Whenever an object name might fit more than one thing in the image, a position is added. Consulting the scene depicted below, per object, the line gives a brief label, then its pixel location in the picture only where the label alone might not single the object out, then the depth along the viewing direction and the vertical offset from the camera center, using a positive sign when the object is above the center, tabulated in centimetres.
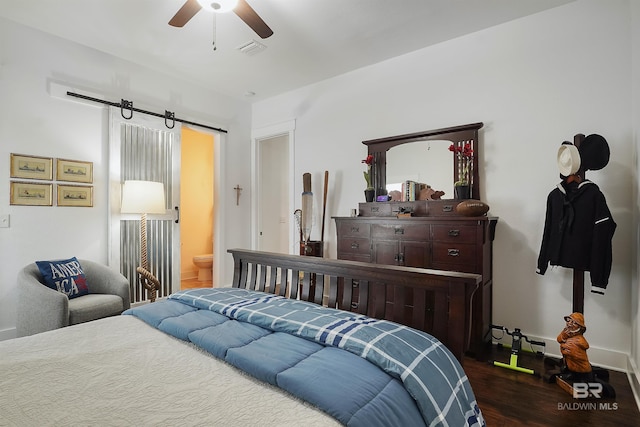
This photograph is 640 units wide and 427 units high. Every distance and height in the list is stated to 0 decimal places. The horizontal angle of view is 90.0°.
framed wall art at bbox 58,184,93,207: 319 +19
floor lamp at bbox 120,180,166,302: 337 +10
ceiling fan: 217 +142
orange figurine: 214 -88
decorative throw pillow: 270 -54
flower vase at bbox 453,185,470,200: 300 +22
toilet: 521 -85
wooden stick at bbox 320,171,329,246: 414 +21
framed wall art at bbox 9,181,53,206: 292 +18
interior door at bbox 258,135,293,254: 519 +32
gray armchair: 242 -74
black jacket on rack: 221 -11
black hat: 228 +46
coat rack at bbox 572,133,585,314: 232 -51
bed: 90 -55
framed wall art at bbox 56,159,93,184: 318 +44
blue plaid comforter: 107 -50
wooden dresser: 268 -24
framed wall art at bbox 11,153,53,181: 292 +44
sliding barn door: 356 +29
